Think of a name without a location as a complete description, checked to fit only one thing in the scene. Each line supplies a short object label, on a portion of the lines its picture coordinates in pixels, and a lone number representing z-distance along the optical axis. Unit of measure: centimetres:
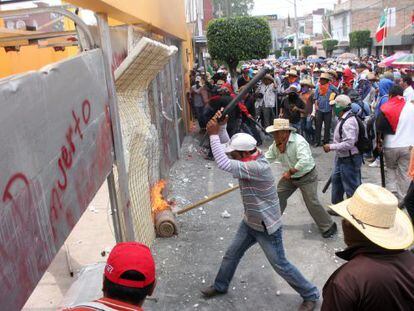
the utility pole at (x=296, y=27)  3700
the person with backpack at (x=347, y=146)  567
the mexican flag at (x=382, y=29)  1889
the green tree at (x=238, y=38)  1338
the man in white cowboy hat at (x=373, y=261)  202
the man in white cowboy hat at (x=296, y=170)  500
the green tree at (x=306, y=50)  4999
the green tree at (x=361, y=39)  3884
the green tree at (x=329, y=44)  4838
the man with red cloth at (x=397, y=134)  613
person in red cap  179
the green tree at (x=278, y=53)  6111
